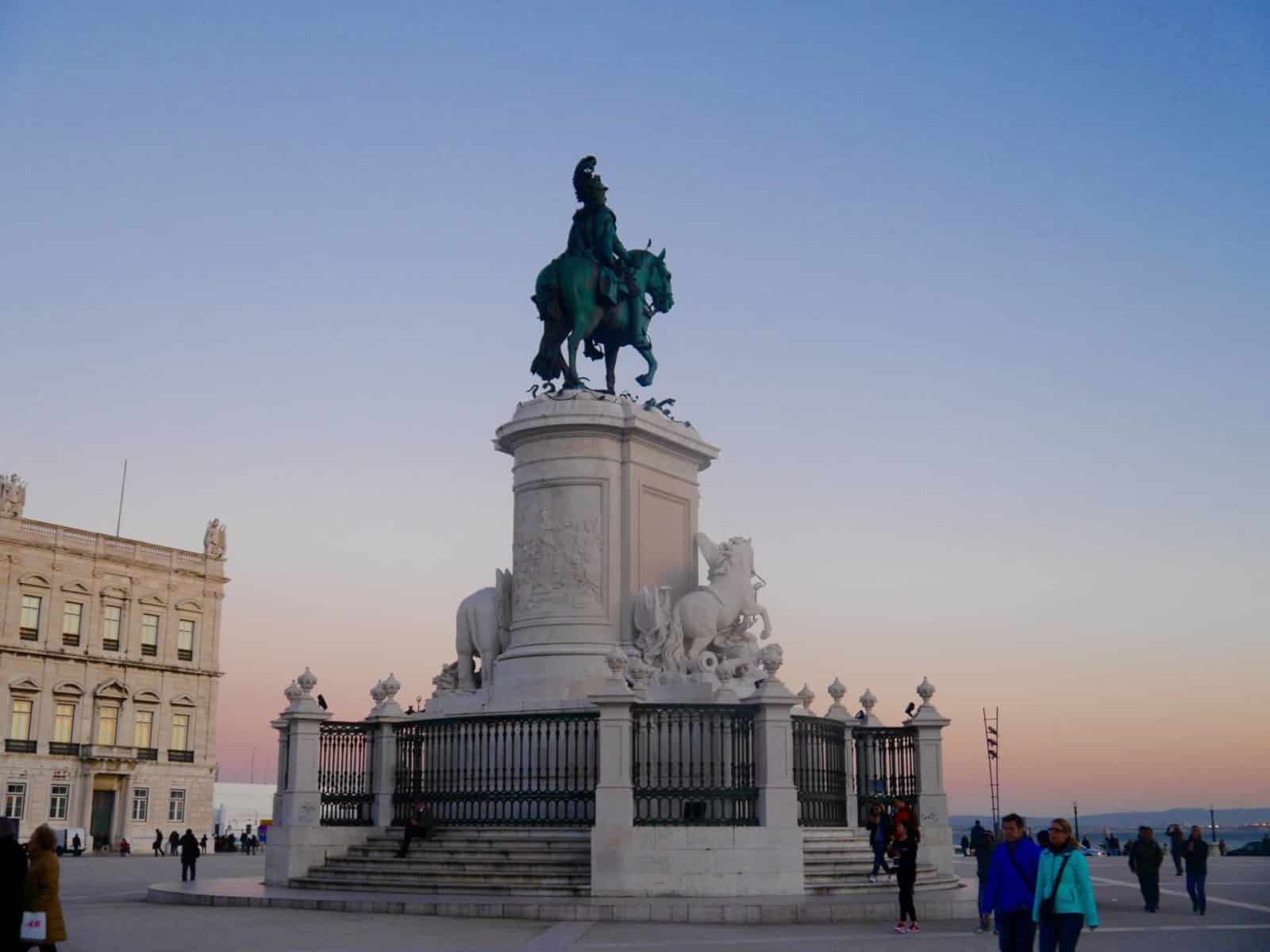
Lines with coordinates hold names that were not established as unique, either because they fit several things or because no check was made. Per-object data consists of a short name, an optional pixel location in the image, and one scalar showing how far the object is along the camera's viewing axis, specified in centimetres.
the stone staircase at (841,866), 1912
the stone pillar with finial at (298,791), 2148
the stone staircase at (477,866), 1855
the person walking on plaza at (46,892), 977
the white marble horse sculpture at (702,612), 2197
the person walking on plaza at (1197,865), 2036
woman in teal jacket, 1030
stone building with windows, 6169
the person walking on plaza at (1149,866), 2069
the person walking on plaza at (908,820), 1709
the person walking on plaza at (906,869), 1638
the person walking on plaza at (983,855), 1927
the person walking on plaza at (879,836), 1967
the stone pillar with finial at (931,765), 2244
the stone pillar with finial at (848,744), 2206
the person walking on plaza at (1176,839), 2252
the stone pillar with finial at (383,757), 2209
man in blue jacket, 1080
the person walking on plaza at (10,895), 958
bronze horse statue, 2416
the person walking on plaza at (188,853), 2658
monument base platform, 1717
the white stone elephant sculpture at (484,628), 2302
